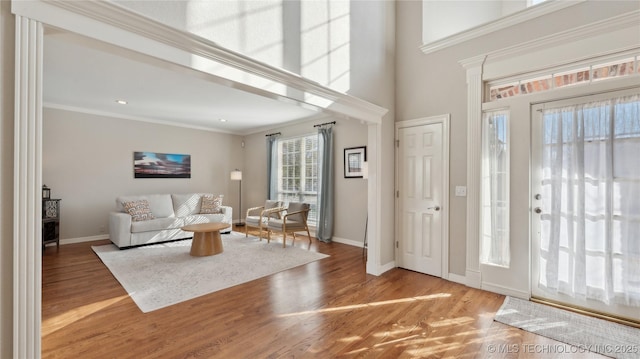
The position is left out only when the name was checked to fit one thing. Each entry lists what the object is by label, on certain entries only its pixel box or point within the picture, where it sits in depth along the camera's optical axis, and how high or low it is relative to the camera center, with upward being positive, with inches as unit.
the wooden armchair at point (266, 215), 218.7 -27.9
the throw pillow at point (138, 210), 200.7 -21.8
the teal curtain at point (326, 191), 221.3 -8.5
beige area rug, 121.4 -47.3
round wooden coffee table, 174.1 -38.0
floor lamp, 281.7 -3.1
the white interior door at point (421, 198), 141.6 -9.1
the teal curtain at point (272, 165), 273.6 +14.5
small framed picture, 206.5 +15.2
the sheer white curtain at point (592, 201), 95.7 -7.3
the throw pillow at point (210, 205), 243.1 -21.7
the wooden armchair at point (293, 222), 203.6 -30.7
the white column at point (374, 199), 145.9 -9.7
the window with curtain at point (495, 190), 122.5 -4.0
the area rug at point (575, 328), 83.1 -48.8
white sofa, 191.3 -29.8
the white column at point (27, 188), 54.6 -1.6
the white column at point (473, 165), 126.5 +7.2
